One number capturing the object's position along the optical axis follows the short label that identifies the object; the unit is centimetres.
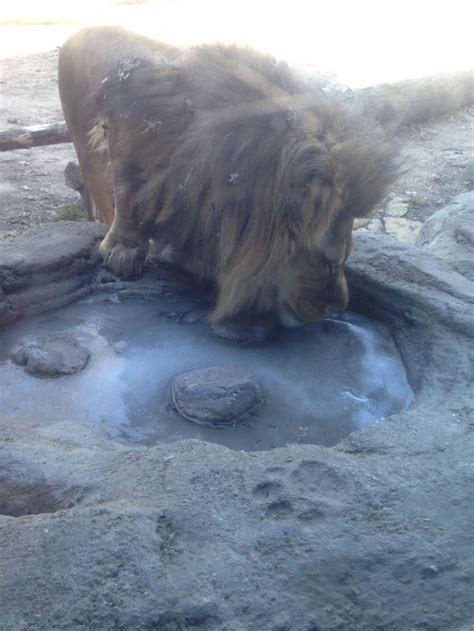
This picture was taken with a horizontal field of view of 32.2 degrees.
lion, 303
